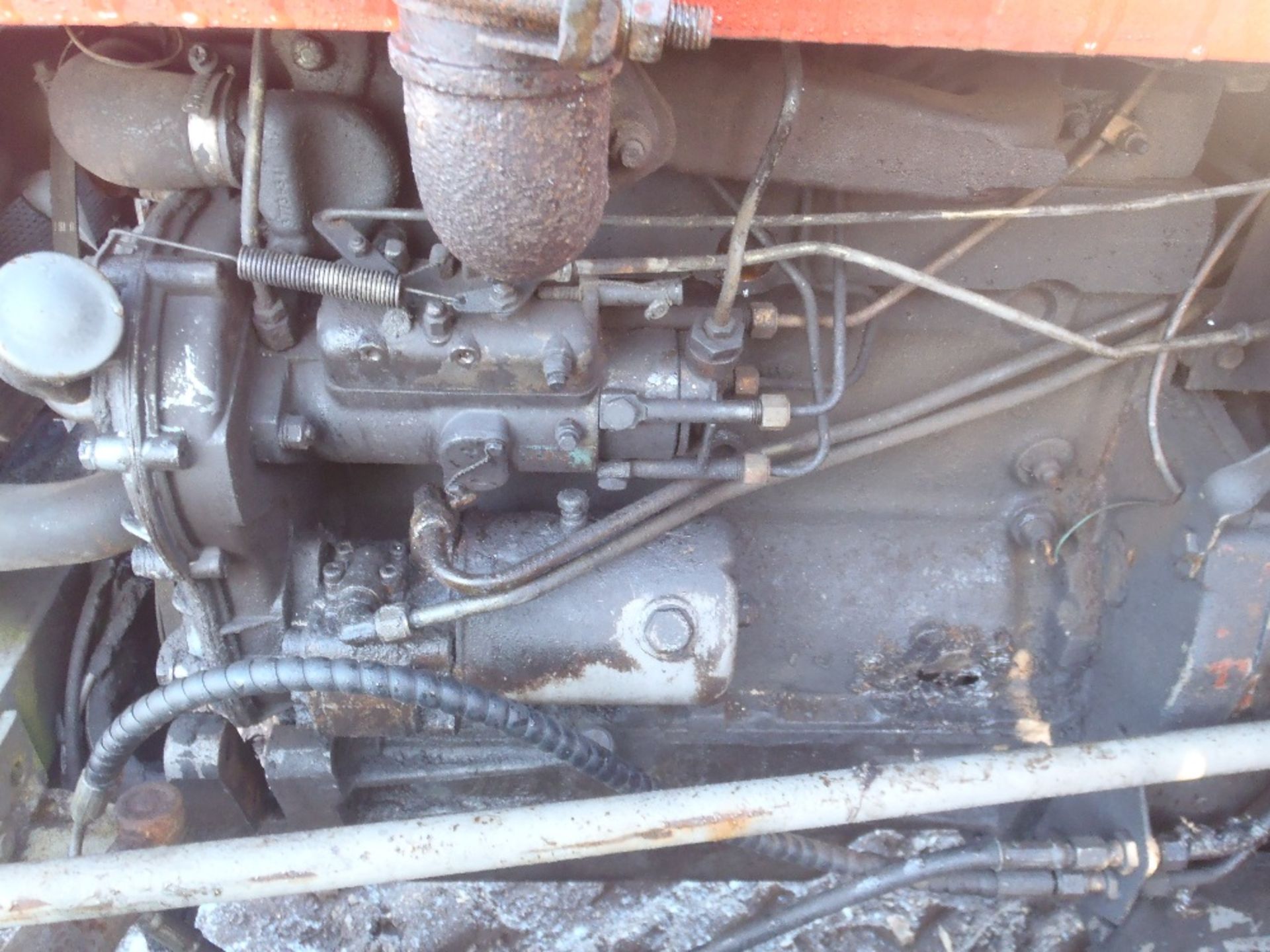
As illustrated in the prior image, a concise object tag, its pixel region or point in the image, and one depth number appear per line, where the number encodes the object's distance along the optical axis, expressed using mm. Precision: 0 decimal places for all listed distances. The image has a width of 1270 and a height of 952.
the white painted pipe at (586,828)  1163
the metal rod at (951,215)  1247
